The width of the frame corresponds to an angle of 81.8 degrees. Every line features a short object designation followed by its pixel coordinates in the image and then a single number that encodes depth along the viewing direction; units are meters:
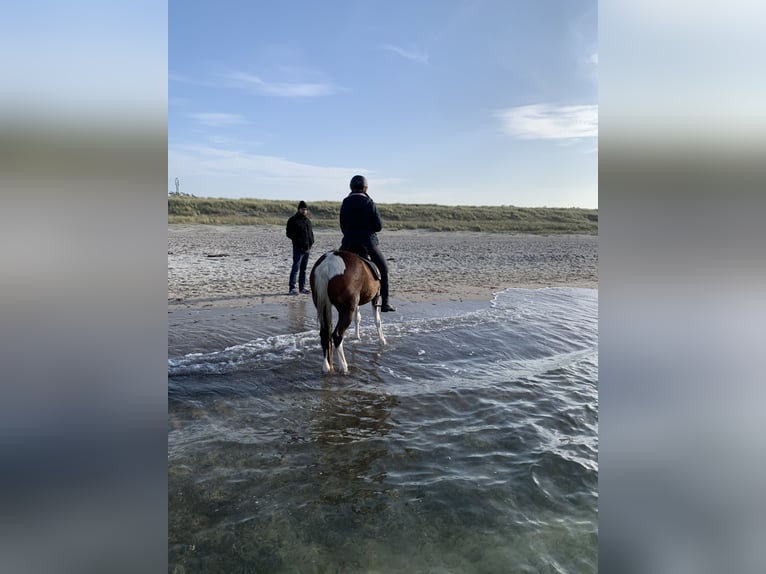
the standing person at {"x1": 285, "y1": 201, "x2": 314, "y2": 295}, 12.29
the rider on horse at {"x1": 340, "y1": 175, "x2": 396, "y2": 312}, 7.27
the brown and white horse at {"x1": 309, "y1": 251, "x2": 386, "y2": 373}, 6.35
